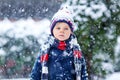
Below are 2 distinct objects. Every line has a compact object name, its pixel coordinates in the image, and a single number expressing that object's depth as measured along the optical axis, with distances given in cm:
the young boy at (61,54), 259
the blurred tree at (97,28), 424
